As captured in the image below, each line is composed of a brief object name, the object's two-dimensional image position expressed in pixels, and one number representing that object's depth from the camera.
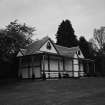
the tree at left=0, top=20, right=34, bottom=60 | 26.22
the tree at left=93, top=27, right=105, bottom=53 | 63.38
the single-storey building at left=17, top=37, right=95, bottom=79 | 29.64
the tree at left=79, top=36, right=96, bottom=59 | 47.75
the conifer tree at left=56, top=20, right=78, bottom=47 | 51.66
